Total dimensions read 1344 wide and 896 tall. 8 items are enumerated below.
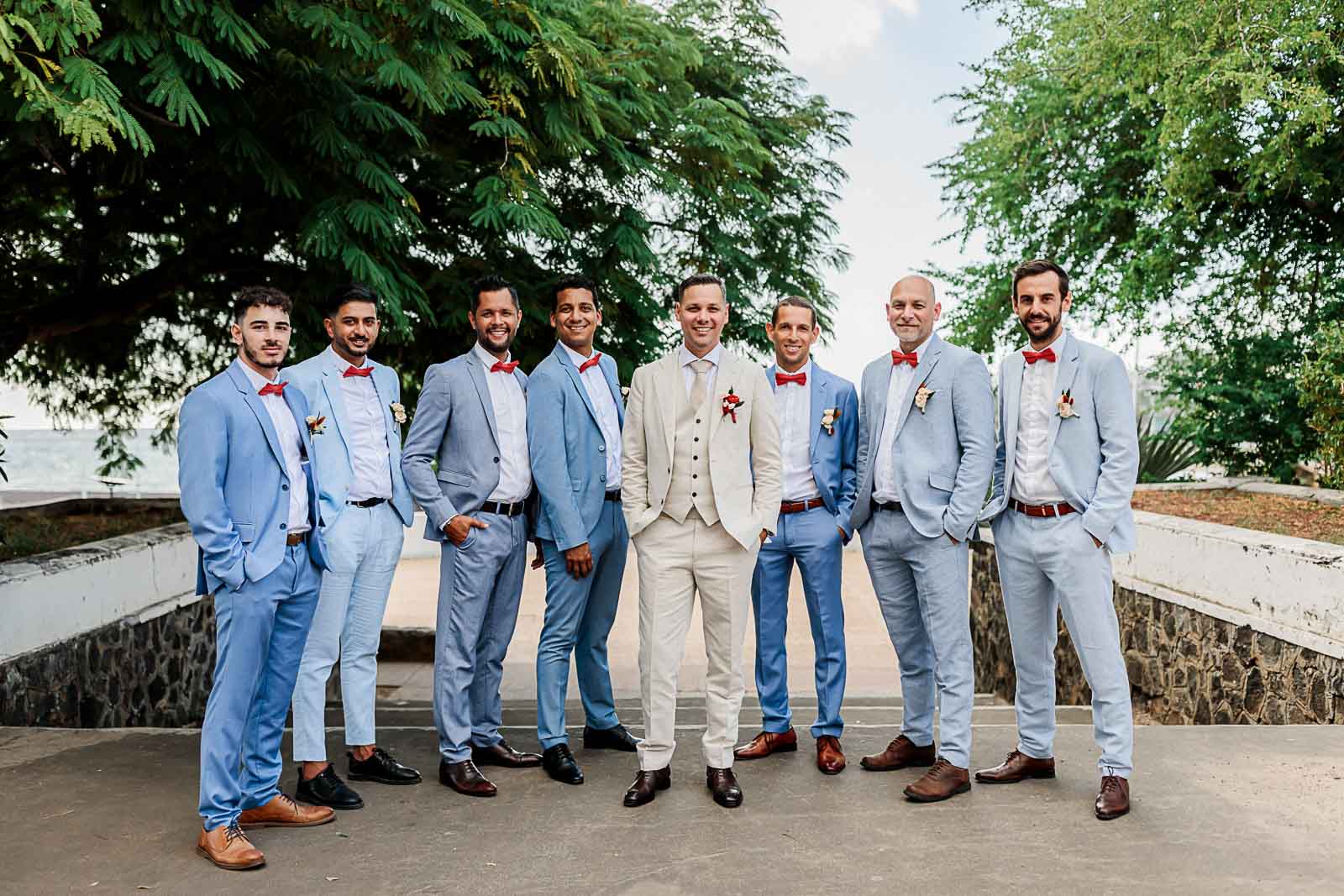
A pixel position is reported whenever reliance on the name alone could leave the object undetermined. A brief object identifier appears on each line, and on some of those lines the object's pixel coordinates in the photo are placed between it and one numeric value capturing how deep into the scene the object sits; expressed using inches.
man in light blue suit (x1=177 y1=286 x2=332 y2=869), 153.0
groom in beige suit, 179.5
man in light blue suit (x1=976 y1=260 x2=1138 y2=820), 173.6
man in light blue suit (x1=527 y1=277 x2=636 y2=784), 192.5
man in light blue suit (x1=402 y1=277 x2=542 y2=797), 193.2
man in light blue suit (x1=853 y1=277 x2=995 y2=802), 184.9
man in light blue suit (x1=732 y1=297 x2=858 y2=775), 199.6
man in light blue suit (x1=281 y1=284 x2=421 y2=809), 177.5
